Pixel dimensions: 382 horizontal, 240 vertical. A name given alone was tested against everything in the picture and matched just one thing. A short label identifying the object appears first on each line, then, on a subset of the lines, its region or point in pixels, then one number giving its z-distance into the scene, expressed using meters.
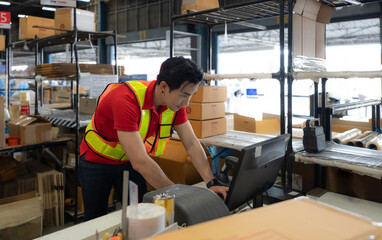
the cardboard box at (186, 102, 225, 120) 3.09
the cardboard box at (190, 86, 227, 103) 3.09
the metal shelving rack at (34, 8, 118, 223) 3.95
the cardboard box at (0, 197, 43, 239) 3.10
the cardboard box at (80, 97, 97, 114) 5.08
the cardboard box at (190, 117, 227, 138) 3.07
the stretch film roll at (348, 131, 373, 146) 2.91
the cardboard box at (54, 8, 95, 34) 4.42
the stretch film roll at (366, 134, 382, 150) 2.76
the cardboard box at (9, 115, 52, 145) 3.80
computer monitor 1.42
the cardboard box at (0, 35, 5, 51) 6.94
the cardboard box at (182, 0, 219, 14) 3.26
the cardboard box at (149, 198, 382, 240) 0.87
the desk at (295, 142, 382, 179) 2.09
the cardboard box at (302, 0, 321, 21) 2.67
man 1.82
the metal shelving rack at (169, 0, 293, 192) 2.56
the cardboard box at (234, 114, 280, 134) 4.02
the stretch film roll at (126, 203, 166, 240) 1.02
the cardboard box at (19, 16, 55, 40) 5.68
